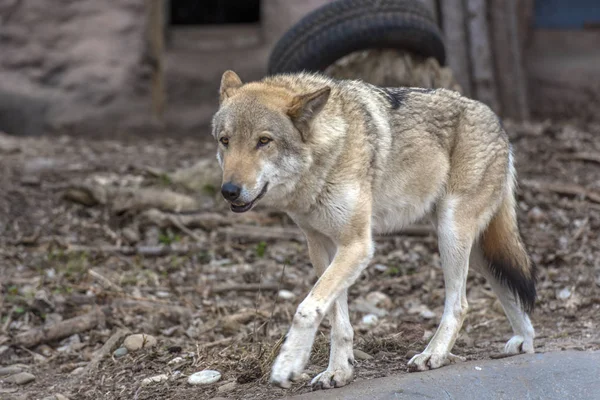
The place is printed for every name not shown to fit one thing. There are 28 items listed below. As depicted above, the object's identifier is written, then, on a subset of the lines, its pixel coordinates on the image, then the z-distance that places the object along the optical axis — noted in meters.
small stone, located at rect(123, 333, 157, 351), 10.57
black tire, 13.64
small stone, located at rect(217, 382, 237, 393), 8.64
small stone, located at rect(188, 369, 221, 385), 9.14
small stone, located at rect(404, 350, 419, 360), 9.60
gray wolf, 8.21
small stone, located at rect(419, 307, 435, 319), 12.15
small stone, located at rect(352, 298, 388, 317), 12.31
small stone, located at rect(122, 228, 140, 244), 14.55
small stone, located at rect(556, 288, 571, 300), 12.34
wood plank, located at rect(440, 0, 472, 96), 20.67
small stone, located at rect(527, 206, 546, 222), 15.14
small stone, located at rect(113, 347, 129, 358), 10.47
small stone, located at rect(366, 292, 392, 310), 12.62
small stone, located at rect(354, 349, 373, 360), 9.55
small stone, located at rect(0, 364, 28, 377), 10.25
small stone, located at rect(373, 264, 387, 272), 13.83
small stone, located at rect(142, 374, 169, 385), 9.41
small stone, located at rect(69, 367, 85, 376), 10.14
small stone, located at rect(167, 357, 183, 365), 10.01
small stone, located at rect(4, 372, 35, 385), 9.91
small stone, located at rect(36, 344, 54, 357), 10.96
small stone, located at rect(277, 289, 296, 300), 12.75
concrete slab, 7.87
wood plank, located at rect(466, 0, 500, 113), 20.80
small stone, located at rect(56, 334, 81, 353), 11.04
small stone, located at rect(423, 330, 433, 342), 10.67
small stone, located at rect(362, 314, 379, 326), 11.79
